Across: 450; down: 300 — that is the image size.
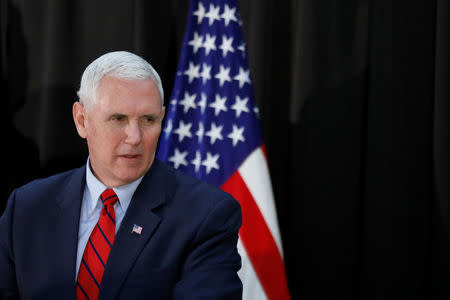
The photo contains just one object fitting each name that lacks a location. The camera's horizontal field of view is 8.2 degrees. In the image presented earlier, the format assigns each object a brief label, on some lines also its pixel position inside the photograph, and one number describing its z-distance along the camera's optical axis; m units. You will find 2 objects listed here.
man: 5.57
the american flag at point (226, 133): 6.16
